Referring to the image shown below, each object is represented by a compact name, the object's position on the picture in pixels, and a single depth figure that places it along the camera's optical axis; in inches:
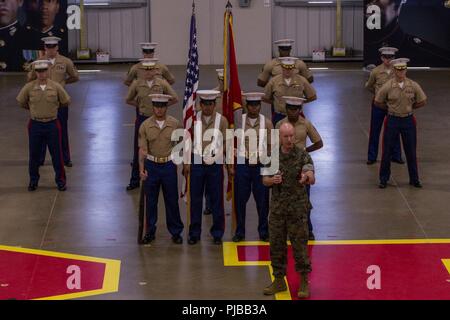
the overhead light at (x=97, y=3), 1132.5
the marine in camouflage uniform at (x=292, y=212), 461.4
